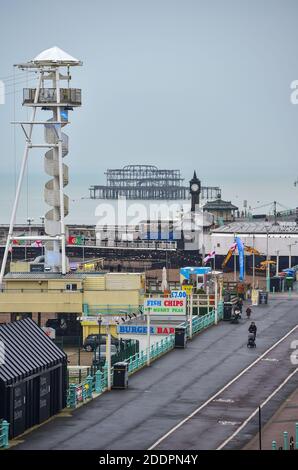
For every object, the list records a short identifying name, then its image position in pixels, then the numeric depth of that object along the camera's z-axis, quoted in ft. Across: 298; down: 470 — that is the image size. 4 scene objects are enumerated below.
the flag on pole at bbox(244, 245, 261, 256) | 436.35
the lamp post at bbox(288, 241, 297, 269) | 447.01
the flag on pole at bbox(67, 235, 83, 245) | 563.48
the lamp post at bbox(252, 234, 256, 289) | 416.61
